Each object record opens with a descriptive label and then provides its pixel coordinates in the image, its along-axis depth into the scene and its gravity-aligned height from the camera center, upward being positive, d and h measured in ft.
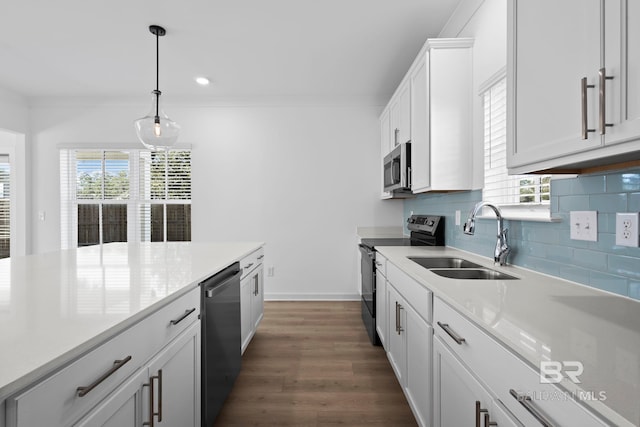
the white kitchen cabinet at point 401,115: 8.80 +2.89
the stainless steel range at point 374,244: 9.09 -1.03
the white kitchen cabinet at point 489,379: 2.06 -1.40
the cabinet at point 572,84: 2.52 +1.19
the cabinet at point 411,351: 4.67 -2.45
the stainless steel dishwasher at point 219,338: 4.94 -2.22
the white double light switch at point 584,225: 3.97 -0.19
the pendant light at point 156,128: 8.33 +2.17
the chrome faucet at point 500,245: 5.72 -0.62
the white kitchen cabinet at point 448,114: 7.30 +2.22
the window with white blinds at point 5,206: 14.08 +0.19
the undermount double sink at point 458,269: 5.44 -1.10
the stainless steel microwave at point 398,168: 8.95 +1.27
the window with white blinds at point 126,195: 14.07 +0.69
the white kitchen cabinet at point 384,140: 11.55 +2.67
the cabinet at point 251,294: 7.48 -2.15
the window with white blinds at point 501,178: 5.29 +0.61
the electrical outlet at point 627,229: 3.34 -0.20
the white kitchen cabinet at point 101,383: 1.99 -1.30
